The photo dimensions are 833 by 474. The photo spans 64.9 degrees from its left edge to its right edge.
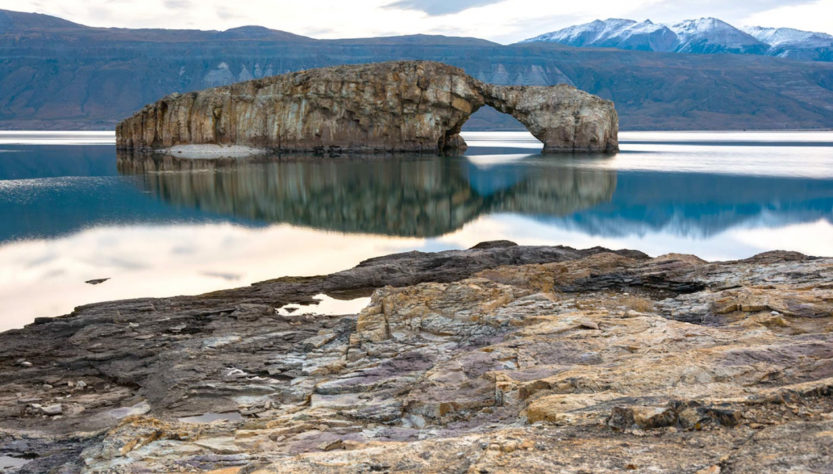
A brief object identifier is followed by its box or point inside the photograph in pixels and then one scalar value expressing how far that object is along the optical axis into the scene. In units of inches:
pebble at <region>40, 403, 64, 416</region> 339.0
